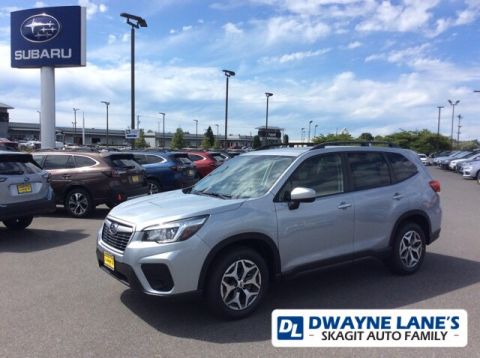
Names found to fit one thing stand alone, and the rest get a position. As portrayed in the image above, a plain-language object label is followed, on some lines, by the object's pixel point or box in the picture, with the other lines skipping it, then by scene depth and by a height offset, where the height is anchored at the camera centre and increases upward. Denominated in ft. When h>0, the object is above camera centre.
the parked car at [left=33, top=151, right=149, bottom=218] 35.32 -3.56
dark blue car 46.19 -3.57
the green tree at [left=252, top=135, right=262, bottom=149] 260.21 -2.52
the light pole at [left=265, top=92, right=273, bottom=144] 178.01 +16.51
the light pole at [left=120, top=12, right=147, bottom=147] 79.61 +15.55
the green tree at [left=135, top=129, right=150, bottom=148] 226.38 -3.91
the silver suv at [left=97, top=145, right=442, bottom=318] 13.94 -2.92
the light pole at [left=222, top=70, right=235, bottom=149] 137.39 +17.50
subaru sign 78.33 +16.33
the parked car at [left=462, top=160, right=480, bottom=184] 84.22 -4.96
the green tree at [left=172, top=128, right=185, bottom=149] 260.83 -1.50
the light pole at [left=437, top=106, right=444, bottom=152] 273.13 +2.50
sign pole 81.20 +4.63
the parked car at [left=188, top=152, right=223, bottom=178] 60.54 -3.32
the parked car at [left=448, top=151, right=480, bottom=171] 116.57 -4.88
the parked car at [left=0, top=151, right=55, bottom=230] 26.02 -3.34
